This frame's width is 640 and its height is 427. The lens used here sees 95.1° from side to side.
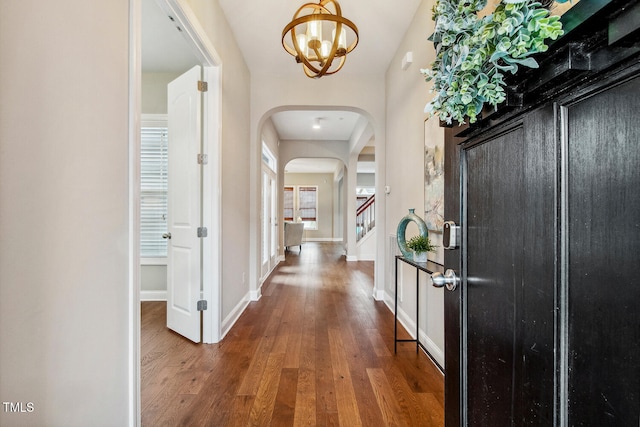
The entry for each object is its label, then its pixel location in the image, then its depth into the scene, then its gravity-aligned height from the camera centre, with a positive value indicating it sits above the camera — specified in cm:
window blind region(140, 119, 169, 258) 377 +28
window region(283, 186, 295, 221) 1190 +53
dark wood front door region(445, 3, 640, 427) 45 -9
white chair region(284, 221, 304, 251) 862 -50
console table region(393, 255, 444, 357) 211 -63
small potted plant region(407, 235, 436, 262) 222 -24
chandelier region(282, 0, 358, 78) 189 +125
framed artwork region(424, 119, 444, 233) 208 +29
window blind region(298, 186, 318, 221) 1195 +62
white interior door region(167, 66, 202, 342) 252 +10
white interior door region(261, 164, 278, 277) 516 -9
